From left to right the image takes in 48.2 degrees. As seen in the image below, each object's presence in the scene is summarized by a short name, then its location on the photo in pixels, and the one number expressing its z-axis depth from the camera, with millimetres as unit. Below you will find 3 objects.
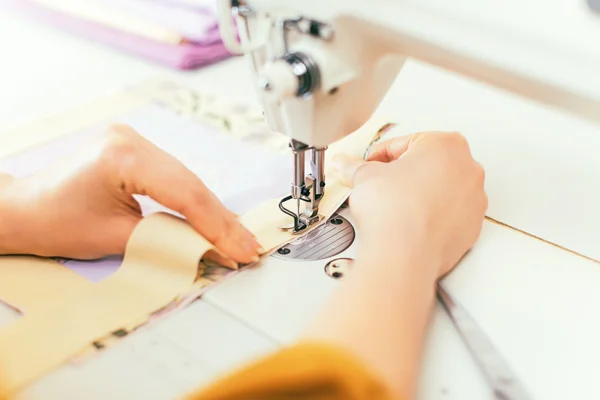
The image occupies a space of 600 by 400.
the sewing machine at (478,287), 507
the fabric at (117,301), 569
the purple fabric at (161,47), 1218
